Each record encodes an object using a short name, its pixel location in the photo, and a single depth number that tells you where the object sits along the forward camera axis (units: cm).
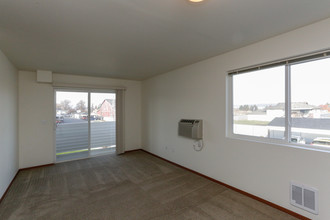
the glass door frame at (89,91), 431
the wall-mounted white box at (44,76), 379
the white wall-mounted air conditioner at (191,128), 318
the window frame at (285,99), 193
